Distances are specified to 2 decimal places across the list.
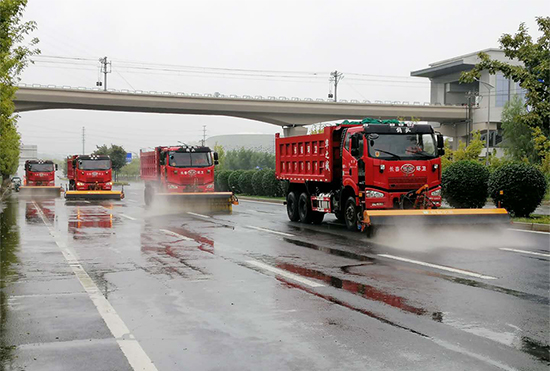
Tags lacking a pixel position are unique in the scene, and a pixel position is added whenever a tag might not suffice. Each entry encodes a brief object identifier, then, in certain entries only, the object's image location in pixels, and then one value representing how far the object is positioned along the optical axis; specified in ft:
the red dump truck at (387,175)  49.01
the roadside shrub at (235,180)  154.20
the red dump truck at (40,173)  153.99
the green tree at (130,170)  554.87
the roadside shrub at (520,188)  65.57
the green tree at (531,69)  67.97
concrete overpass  215.10
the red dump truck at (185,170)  89.66
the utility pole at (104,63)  284.18
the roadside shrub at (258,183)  139.54
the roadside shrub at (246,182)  145.89
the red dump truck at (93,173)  125.90
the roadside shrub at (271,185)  133.90
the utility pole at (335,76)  325.42
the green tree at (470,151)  152.26
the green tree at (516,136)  235.15
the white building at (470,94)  283.38
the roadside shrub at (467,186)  76.13
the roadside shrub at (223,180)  163.84
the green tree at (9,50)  76.64
